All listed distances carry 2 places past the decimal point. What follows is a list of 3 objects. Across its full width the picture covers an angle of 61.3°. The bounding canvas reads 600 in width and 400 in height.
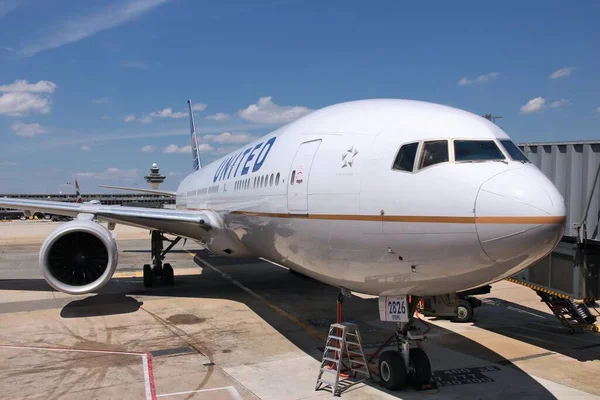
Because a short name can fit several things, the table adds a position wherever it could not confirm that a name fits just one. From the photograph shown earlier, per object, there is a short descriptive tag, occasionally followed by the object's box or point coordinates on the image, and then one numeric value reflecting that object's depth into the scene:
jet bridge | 8.93
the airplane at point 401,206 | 5.11
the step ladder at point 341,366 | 7.17
